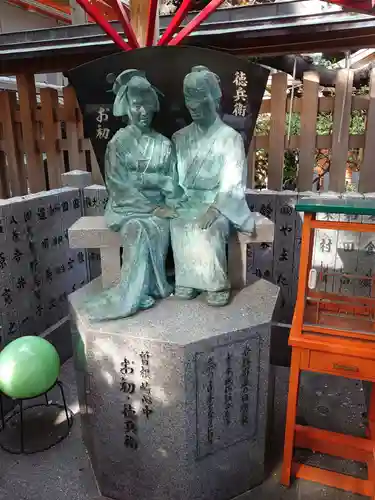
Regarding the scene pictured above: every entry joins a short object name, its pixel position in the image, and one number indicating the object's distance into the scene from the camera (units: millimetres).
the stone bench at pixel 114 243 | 2635
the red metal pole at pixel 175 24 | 3602
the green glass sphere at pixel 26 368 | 2584
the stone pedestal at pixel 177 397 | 2248
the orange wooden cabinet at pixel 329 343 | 2146
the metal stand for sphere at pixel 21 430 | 2949
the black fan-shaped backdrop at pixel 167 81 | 2779
